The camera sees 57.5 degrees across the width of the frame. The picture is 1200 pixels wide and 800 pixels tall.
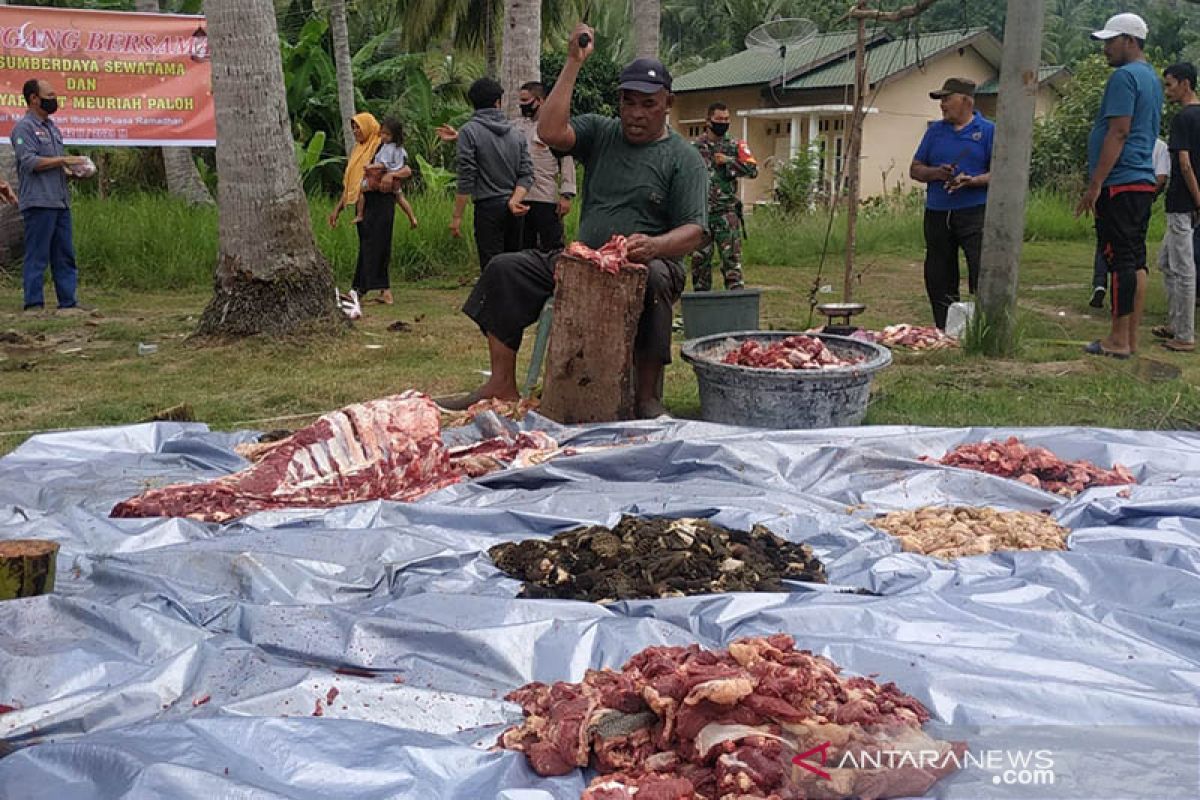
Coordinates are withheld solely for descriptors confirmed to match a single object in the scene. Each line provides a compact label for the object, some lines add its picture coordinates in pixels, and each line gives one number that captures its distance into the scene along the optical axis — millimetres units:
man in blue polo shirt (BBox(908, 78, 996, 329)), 8570
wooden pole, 7672
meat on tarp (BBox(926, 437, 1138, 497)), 4871
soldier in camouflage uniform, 9797
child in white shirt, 10281
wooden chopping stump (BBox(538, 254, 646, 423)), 5891
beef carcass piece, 4598
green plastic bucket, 7871
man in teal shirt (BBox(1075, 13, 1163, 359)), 7434
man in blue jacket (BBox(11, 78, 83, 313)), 9906
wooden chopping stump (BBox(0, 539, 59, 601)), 3438
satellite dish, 9711
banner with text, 11977
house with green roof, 26422
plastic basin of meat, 5680
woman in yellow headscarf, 10516
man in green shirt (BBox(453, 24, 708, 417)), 6066
